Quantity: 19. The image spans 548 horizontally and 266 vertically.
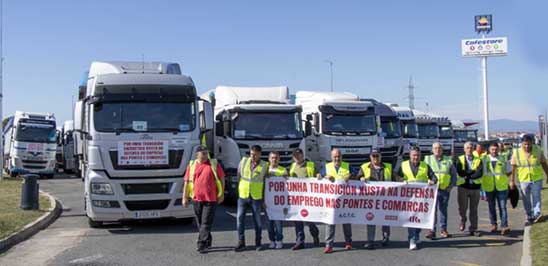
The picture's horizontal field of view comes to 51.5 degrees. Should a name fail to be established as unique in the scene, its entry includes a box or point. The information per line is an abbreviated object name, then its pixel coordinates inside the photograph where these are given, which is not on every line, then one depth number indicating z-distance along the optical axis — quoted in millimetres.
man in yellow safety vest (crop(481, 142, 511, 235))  10828
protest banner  9570
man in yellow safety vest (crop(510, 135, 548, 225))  10922
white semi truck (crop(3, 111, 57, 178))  29797
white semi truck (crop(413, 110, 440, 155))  27000
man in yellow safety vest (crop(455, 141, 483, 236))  10633
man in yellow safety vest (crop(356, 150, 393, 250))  9758
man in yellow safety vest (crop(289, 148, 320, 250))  9945
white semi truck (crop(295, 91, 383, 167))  18250
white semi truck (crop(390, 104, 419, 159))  26438
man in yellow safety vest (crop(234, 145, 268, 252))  9656
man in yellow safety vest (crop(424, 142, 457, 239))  10289
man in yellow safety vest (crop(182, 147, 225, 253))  9414
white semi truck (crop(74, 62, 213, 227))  11164
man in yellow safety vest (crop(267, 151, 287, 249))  9703
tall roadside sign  56562
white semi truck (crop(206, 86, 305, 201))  15266
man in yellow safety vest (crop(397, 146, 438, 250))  9691
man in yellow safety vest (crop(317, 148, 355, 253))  9555
